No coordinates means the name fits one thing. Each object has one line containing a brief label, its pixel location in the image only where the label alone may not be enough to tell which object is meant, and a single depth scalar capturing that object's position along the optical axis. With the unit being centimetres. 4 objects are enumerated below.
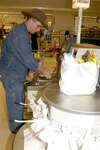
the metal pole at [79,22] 241
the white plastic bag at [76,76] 127
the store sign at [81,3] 224
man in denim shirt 223
